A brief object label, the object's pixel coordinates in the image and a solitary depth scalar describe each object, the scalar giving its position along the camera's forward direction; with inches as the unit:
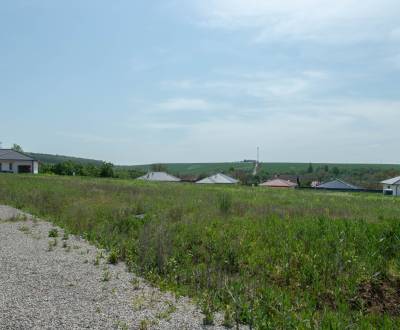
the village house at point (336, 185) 2631.4
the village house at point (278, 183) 3012.3
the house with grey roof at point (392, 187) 2236.7
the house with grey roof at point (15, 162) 2847.0
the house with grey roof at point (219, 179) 3142.2
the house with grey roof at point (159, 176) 3325.8
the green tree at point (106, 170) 2957.7
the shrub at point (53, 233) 466.3
